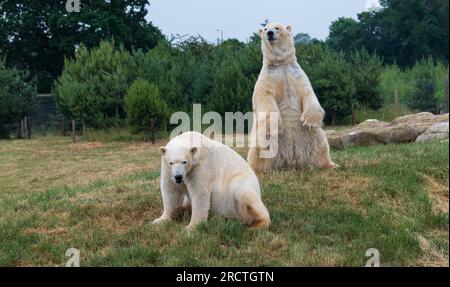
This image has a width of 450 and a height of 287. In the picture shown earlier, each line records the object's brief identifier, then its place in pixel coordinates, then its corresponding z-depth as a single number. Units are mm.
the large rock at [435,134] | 12805
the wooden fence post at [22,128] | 29438
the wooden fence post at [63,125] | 29175
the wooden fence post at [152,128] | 23009
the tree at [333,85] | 26562
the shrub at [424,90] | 26453
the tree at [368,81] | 28000
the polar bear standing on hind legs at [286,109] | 8945
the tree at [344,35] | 35962
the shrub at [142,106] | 23750
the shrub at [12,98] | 28422
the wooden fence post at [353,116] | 26453
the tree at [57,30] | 34781
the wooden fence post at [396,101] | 27281
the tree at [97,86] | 26250
